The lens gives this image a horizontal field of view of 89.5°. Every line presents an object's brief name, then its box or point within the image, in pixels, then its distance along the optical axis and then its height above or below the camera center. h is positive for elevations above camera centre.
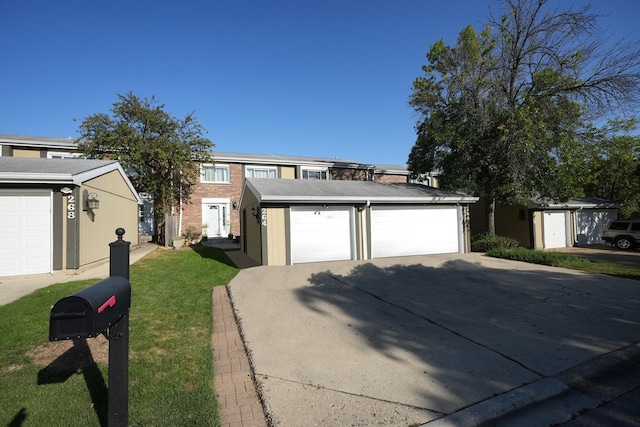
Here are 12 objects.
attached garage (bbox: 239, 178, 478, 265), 11.01 -0.02
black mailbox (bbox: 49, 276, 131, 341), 1.97 -0.55
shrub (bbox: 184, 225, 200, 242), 19.12 -0.58
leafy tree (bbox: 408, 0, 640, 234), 14.45 +5.03
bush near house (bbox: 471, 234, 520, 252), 14.55 -1.21
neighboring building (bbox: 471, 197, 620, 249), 17.69 -0.30
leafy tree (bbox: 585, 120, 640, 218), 15.07 +2.92
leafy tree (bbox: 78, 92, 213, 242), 16.73 +4.16
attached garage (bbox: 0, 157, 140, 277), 8.49 +0.30
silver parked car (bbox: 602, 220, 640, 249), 16.73 -1.03
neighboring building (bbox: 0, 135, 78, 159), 16.94 +4.34
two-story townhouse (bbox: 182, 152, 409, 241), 19.95 +2.76
